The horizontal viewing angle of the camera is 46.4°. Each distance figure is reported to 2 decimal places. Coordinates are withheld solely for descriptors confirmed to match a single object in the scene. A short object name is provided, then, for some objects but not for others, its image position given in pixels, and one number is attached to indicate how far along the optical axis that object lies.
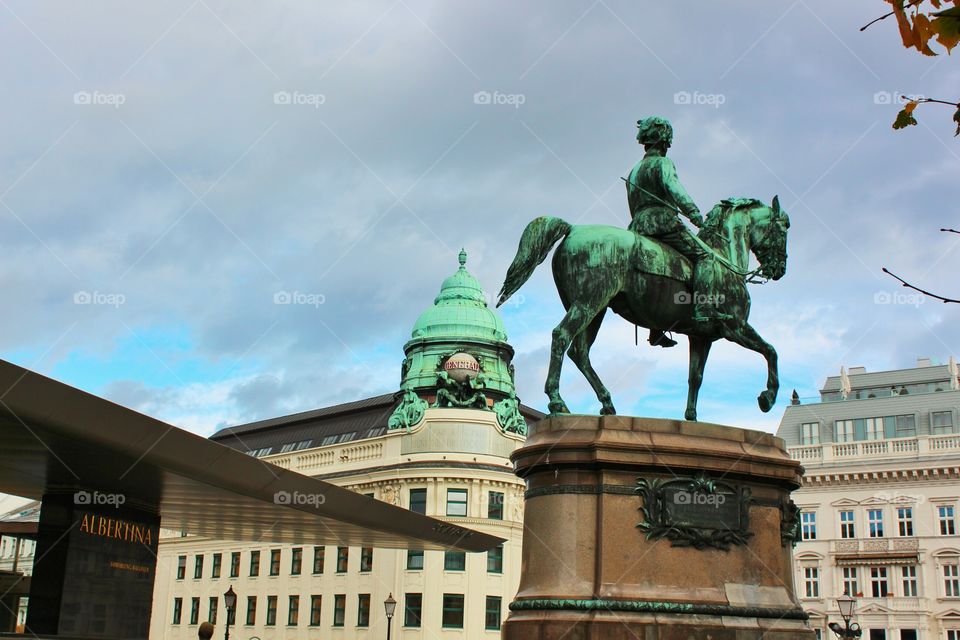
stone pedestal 11.86
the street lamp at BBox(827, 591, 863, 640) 27.70
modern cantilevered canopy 15.84
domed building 65.31
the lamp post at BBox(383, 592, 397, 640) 42.31
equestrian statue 13.67
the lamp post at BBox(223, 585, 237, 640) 36.23
